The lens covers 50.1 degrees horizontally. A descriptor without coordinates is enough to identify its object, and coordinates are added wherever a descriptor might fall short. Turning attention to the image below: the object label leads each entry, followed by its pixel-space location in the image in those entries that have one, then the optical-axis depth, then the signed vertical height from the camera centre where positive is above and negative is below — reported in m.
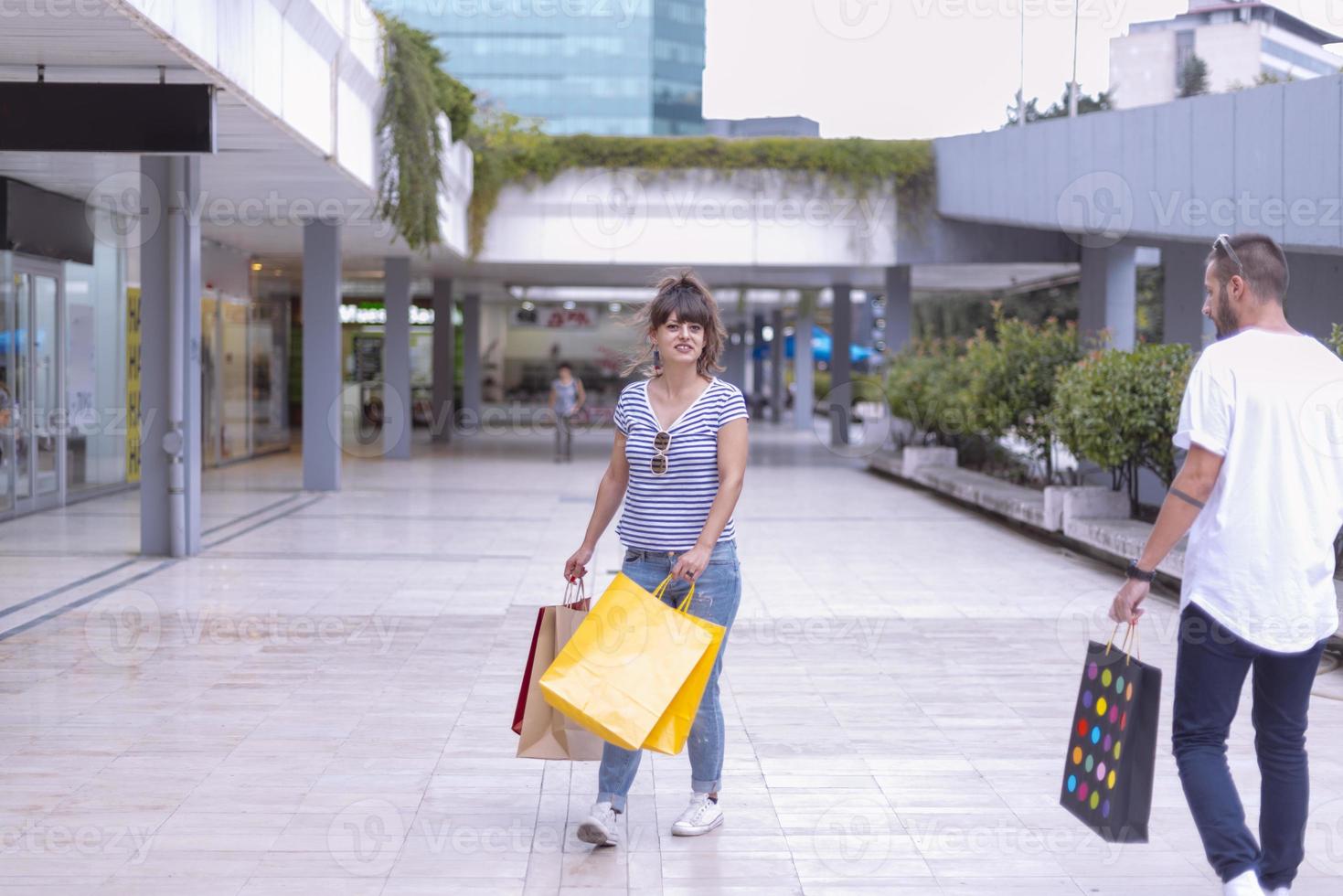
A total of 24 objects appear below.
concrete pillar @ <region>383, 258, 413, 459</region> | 21.62 +0.04
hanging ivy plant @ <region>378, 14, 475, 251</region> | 13.88 +2.21
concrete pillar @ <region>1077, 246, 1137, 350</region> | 17.05 +0.92
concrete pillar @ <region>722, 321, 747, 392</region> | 40.66 +0.23
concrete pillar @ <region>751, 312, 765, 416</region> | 42.01 +0.13
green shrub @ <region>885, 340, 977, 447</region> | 17.26 -0.28
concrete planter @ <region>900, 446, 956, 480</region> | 18.91 -1.18
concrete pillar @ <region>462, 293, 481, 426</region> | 30.66 +0.17
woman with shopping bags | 4.09 -0.32
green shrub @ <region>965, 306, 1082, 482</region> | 14.48 -0.09
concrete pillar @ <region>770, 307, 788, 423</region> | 38.38 -0.04
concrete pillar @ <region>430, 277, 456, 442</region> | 28.05 +0.01
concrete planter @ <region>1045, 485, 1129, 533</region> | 11.61 -1.09
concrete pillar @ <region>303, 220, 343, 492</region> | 16.44 +0.39
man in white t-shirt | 3.39 -0.45
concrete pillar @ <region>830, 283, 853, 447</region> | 25.27 +0.12
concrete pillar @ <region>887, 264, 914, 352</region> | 22.17 +0.94
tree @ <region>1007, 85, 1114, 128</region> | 13.27 +2.55
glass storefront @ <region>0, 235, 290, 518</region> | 13.00 -0.16
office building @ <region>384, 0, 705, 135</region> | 89.31 +19.19
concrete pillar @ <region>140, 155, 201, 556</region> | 10.16 +0.02
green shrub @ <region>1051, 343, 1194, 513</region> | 10.46 -0.28
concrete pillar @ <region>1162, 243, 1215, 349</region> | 13.98 +0.75
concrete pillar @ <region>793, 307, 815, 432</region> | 33.94 -0.26
